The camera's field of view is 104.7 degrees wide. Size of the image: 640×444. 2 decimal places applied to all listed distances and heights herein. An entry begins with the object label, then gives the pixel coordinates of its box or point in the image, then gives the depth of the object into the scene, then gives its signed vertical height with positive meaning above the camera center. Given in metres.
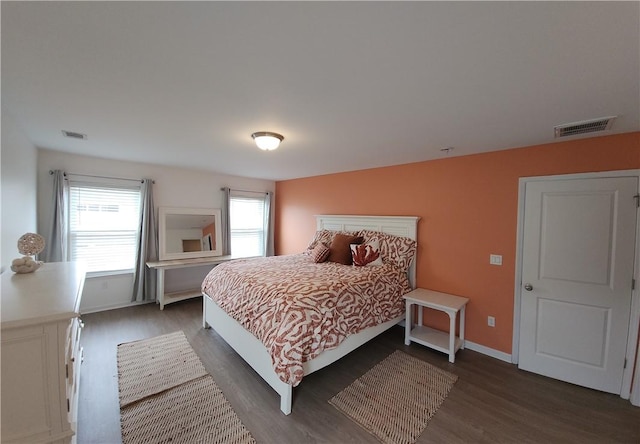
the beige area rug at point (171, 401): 1.76 -1.57
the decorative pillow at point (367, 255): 3.45 -0.52
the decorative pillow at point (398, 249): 3.41 -0.43
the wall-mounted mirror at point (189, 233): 4.36 -0.36
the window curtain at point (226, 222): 5.04 -0.16
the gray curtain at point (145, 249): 4.10 -0.62
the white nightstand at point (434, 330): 2.74 -1.26
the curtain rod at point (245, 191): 5.04 +0.54
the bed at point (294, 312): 2.01 -0.98
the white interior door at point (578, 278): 2.21 -0.53
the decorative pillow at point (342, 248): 3.65 -0.46
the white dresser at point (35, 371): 1.11 -0.76
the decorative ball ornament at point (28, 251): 1.92 -0.36
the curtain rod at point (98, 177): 3.51 +0.53
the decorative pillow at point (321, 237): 4.26 -0.36
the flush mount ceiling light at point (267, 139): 2.41 +0.75
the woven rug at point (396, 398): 1.86 -1.57
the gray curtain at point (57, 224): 3.38 -0.19
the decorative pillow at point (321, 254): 3.71 -0.56
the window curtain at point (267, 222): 5.77 -0.15
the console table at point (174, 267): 4.01 -0.99
